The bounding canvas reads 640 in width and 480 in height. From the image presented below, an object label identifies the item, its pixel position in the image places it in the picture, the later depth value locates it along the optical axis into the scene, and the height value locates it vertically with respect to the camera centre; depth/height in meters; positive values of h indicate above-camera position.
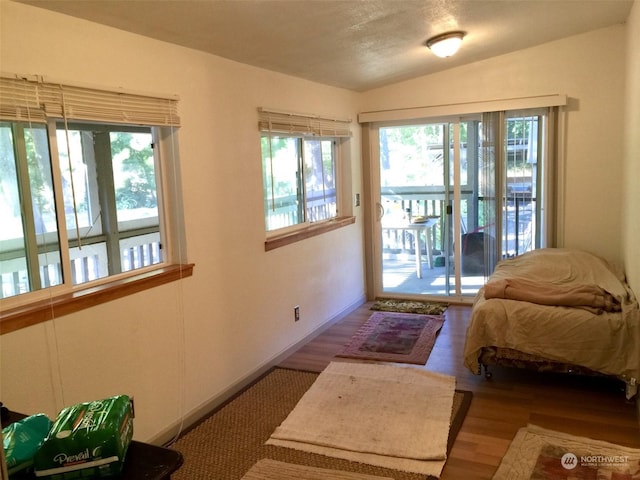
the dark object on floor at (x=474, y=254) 5.20 -0.86
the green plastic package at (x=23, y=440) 1.21 -0.60
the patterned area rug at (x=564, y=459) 2.43 -1.43
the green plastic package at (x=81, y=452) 1.18 -0.59
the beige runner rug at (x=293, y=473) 2.52 -1.43
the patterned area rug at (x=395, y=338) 4.05 -1.39
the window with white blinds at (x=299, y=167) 4.03 +0.08
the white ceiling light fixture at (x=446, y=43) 3.67 +0.89
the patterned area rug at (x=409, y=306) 5.16 -1.36
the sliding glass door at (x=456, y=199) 4.88 -0.31
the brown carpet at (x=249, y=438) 2.60 -1.42
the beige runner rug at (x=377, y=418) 2.70 -1.42
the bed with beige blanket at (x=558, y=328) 3.06 -0.99
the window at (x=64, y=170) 2.24 +0.09
